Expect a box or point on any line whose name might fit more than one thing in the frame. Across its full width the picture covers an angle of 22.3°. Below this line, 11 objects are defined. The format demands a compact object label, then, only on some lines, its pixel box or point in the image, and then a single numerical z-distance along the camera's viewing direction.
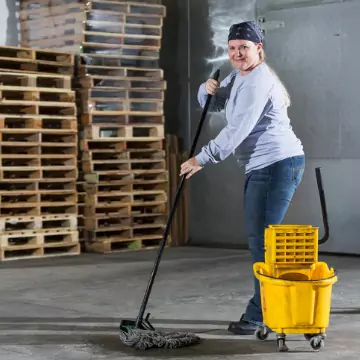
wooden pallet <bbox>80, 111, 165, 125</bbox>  11.73
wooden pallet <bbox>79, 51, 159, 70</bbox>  11.73
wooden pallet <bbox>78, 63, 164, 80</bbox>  11.73
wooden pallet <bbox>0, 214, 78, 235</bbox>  11.02
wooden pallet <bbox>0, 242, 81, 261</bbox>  11.04
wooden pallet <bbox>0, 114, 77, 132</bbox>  11.01
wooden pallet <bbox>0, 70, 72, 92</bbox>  11.02
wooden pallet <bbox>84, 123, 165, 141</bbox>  11.75
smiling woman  5.98
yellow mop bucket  5.46
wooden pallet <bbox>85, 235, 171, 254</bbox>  11.85
